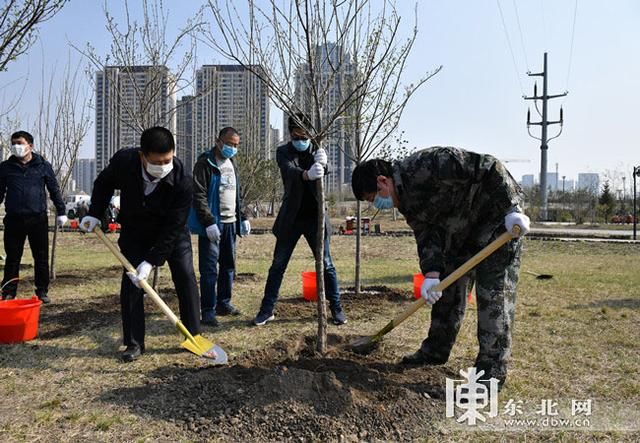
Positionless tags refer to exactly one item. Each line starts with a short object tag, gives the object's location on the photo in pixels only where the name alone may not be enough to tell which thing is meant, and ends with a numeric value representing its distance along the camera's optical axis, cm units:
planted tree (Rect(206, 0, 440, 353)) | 376
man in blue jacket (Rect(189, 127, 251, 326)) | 497
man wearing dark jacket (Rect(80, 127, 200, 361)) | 384
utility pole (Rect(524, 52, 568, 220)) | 3425
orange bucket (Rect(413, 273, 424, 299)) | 582
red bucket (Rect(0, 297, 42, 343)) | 426
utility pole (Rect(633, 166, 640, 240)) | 1769
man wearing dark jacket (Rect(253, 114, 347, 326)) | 470
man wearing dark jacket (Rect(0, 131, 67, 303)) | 567
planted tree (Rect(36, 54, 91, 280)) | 858
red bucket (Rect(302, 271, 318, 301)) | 590
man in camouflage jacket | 328
